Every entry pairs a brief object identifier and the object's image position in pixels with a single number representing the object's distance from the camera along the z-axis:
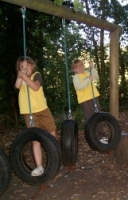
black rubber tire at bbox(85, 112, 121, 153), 3.54
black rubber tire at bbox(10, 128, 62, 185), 2.62
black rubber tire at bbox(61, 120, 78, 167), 3.06
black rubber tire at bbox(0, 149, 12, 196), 2.42
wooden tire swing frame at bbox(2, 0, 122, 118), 2.86
